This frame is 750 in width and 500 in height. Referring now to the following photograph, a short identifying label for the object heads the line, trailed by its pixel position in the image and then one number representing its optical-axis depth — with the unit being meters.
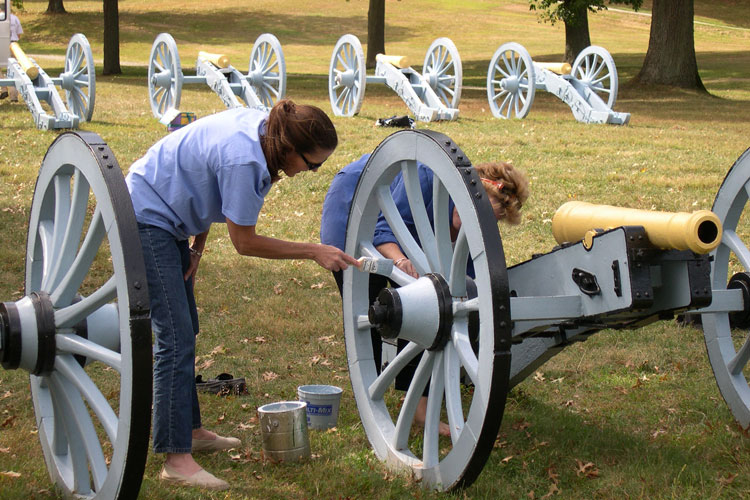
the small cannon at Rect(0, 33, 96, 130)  12.62
